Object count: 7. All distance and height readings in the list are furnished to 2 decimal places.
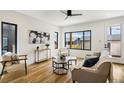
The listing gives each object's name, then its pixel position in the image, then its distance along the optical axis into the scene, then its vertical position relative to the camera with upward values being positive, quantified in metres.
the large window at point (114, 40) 3.92 +0.23
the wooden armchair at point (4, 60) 2.18 -0.47
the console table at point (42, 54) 3.95 -0.55
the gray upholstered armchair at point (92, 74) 1.56 -0.63
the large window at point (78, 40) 4.86 +0.30
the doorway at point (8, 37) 2.79 +0.26
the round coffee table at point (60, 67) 2.71 -0.88
